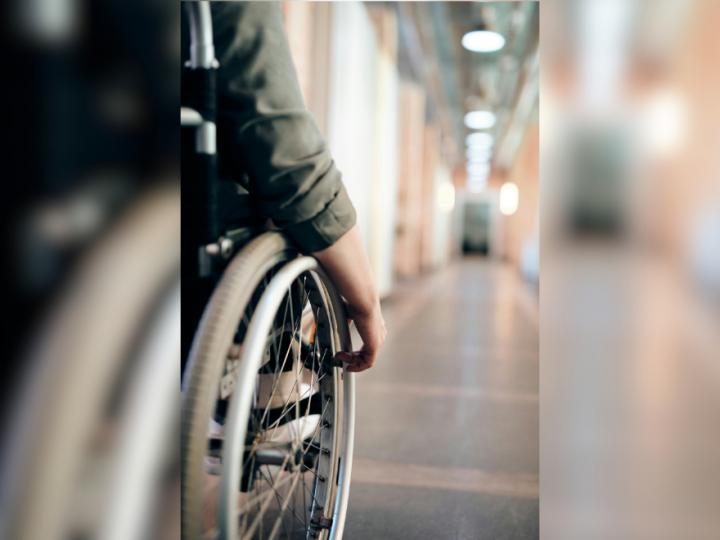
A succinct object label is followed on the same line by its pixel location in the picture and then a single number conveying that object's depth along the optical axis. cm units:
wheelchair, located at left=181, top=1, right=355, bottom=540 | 98
